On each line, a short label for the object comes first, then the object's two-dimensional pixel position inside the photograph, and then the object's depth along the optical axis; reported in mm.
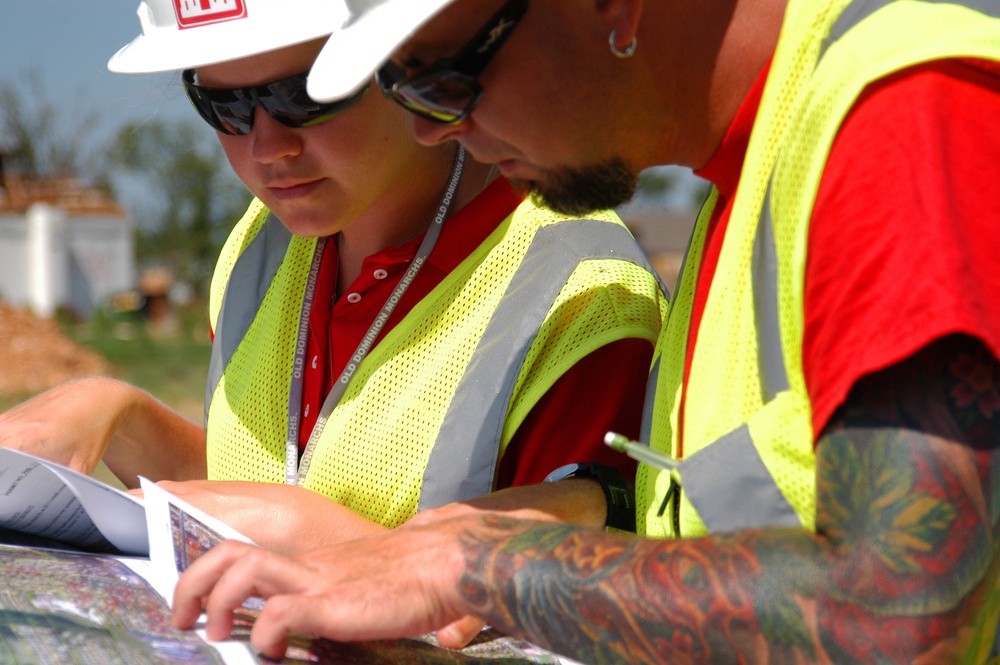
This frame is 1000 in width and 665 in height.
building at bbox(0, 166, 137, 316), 27391
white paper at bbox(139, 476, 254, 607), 1646
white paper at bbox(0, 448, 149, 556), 1768
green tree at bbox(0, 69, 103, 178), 31891
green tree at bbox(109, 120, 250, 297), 36188
